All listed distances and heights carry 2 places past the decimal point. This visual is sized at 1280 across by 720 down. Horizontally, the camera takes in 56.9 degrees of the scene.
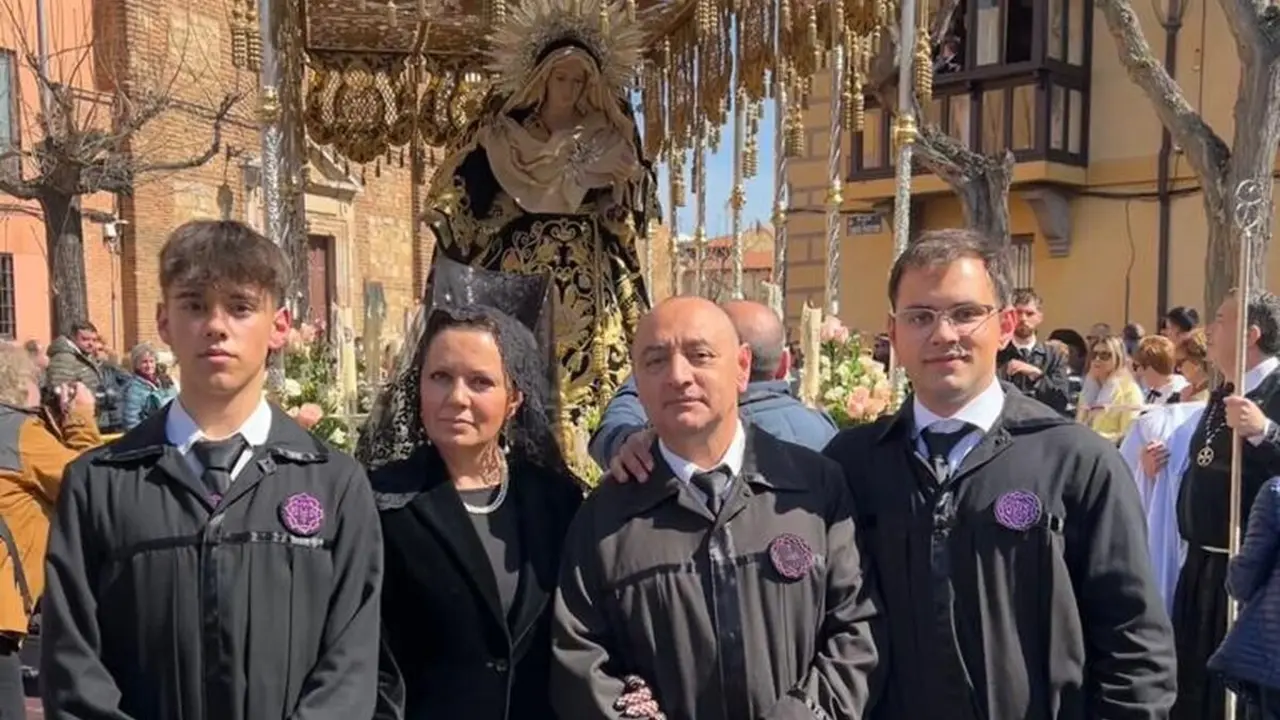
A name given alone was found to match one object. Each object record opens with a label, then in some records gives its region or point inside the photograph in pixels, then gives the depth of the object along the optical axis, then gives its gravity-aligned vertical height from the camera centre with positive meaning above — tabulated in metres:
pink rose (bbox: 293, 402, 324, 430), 4.92 -0.45
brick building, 15.62 +1.92
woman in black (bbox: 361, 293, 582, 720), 2.53 -0.51
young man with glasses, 2.42 -0.52
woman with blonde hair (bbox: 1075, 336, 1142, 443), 7.10 -0.55
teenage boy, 2.29 -0.48
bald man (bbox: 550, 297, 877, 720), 2.38 -0.56
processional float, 5.74 +1.29
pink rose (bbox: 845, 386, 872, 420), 5.40 -0.44
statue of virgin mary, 5.34 +0.59
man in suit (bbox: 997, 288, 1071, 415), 7.66 -0.38
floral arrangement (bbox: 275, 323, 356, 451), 5.33 -0.38
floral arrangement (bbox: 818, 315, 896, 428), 5.68 -0.35
